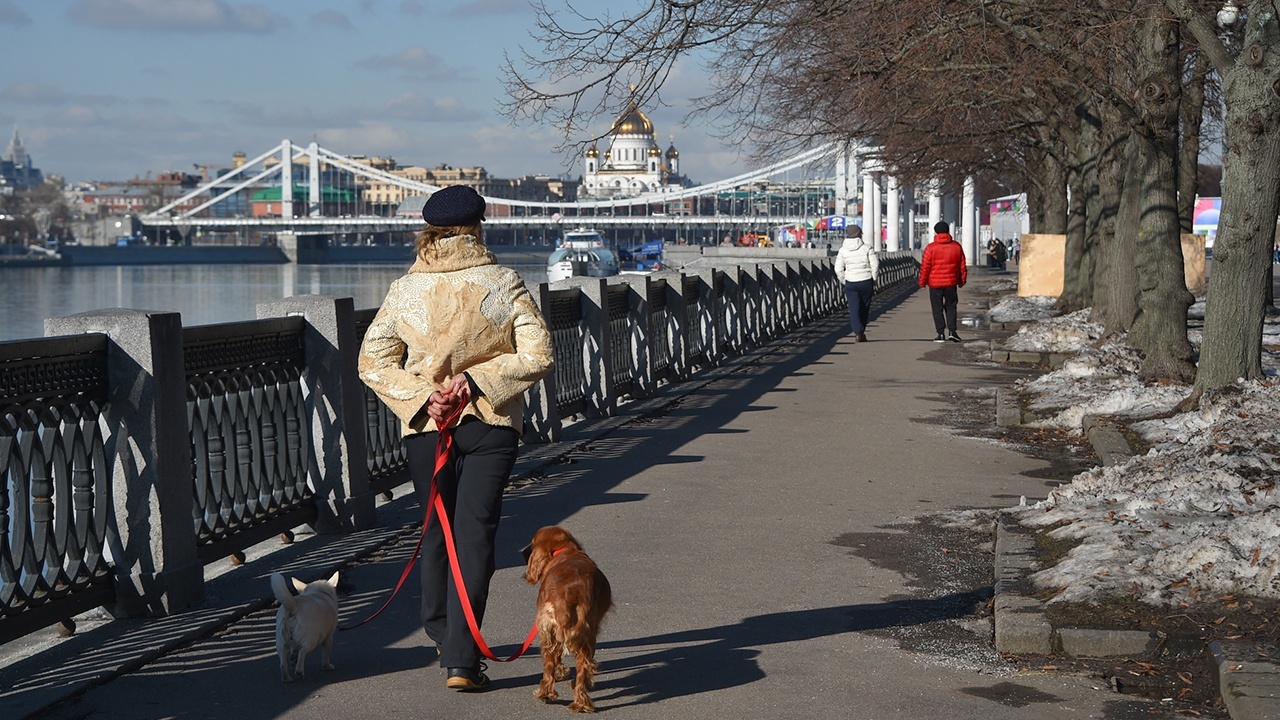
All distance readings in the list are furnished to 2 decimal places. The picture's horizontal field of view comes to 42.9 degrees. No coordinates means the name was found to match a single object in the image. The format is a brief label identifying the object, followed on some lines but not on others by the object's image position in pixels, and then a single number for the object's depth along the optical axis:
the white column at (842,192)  101.46
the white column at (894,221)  78.12
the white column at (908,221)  90.25
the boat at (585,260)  62.38
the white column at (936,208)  76.81
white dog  5.36
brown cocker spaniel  4.79
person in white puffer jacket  23.59
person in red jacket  22.66
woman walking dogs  5.20
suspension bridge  151.75
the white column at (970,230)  84.38
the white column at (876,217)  81.26
